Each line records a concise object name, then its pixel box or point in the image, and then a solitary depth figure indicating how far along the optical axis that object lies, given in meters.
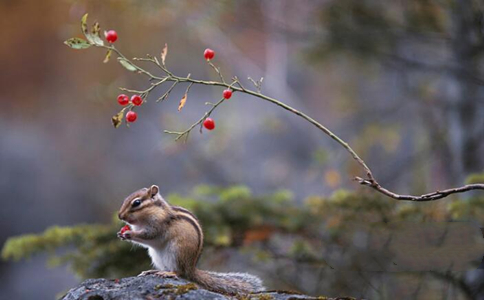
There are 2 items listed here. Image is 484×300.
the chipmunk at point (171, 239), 4.58
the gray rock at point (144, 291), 4.00
